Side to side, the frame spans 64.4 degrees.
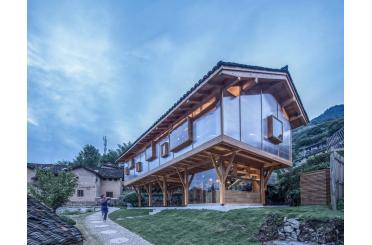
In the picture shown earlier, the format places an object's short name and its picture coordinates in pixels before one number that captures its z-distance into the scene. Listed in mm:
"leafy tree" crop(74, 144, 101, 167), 30992
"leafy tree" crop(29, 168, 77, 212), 11938
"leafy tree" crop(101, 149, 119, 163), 33541
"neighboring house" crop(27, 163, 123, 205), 26922
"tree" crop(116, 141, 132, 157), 39312
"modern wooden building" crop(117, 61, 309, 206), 9195
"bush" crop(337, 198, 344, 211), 6086
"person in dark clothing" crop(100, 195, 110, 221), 12523
